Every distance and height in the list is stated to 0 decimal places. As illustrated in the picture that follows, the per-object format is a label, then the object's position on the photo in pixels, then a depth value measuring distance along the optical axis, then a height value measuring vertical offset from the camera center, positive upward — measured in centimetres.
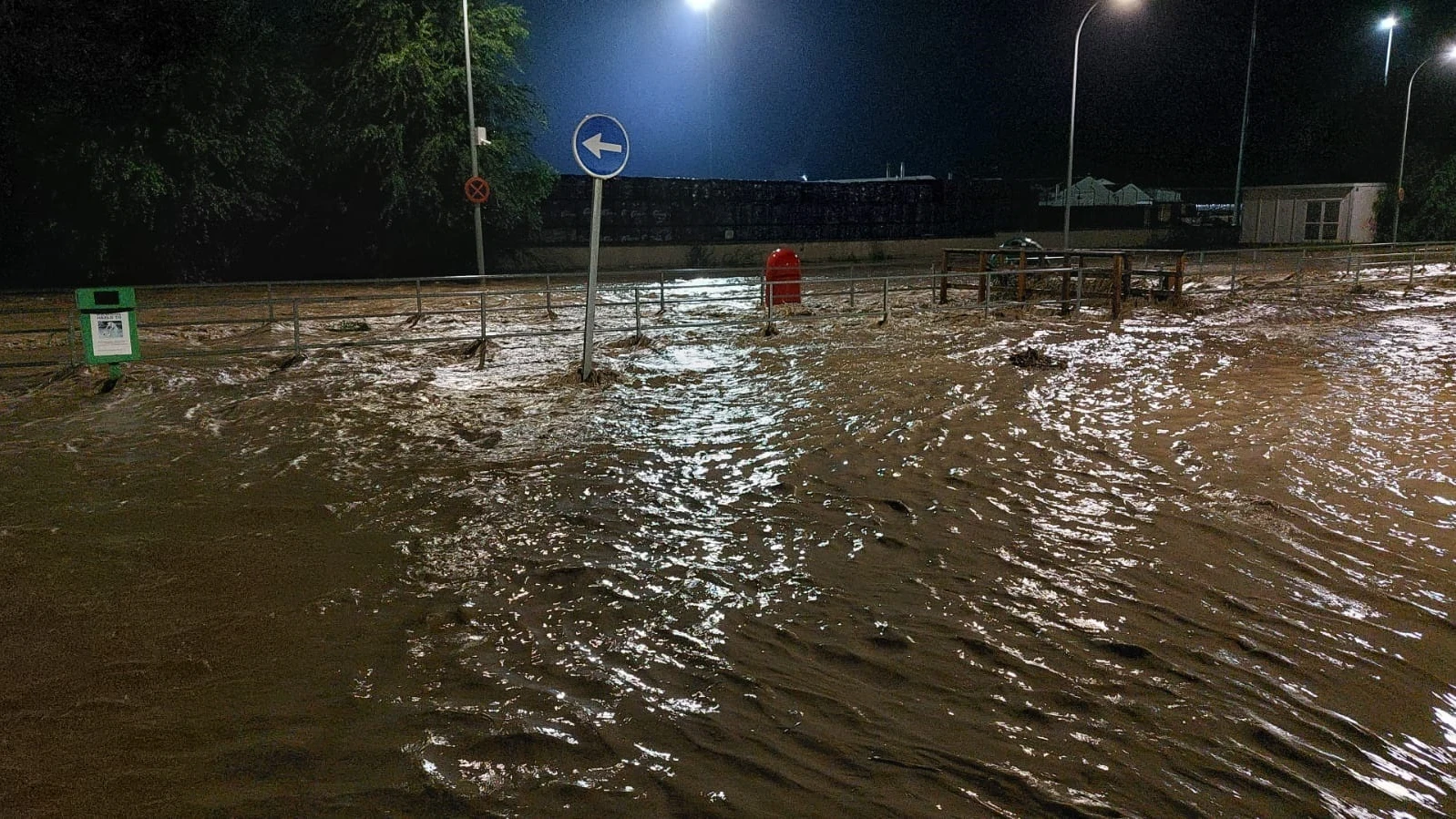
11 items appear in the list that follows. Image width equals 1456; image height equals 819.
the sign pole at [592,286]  1024 -22
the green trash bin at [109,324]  1091 -72
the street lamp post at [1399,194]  4078 +342
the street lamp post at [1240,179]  4381 +442
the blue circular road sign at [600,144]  983 +123
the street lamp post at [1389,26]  4975 +1279
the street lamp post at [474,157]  2535 +288
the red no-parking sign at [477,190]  2509 +187
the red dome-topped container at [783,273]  1744 -9
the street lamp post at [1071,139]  3025 +406
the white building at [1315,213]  4578 +290
